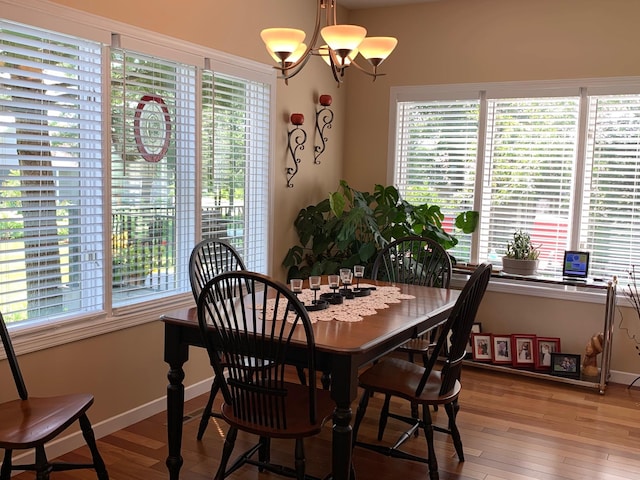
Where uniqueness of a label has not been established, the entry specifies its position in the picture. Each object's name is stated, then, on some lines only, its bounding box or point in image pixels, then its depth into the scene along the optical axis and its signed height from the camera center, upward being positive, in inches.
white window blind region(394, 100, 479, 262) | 192.7 +10.2
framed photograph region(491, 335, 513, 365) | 178.1 -46.4
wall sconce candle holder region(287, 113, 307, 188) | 182.4 +12.1
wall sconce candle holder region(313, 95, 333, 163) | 195.1 +19.5
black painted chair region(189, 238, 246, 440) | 120.1 -18.8
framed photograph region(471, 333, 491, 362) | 179.8 -46.5
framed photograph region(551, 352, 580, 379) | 169.6 -48.2
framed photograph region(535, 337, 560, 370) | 174.4 -45.5
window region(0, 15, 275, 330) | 108.6 +2.6
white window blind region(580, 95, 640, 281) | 170.1 +1.9
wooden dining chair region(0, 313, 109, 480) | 84.7 -35.7
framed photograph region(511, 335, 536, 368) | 175.8 -46.2
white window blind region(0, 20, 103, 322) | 106.5 +0.4
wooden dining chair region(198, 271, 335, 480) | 87.8 -29.7
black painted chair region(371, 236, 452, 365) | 138.1 -20.9
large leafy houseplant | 174.1 -12.5
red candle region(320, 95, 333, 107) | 189.6 +26.1
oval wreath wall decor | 131.2 +11.5
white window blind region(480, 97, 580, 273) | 178.5 +4.9
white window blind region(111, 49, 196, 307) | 127.3 +1.1
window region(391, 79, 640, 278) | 171.8 +8.3
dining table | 87.3 -24.6
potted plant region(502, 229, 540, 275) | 176.7 -19.6
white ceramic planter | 176.4 -22.1
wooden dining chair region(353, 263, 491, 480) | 103.2 -34.9
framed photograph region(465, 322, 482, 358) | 181.8 -43.3
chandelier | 100.4 +24.0
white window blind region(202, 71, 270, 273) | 152.3 +4.9
